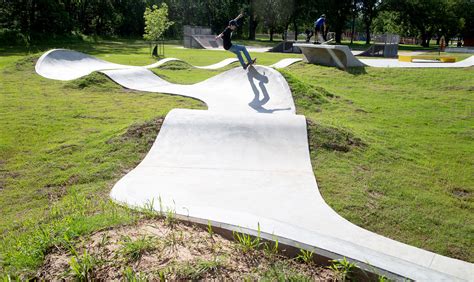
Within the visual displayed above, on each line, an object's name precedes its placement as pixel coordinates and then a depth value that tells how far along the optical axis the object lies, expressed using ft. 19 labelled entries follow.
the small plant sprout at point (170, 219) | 11.11
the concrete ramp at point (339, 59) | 52.85
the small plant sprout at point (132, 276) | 8.25
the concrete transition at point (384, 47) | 91.76
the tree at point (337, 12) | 138.88
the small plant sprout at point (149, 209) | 11.60
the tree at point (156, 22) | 75.15
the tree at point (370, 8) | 144.15
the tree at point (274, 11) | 146.82
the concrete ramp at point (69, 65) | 47.11
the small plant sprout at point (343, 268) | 8.56
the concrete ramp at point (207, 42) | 107.45
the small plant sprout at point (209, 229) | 10.36
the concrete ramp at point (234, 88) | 31.44
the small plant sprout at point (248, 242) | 9.52
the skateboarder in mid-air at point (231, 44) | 34.37
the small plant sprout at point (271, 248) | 9.33
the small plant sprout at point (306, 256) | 9.10
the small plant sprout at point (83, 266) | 8.64
